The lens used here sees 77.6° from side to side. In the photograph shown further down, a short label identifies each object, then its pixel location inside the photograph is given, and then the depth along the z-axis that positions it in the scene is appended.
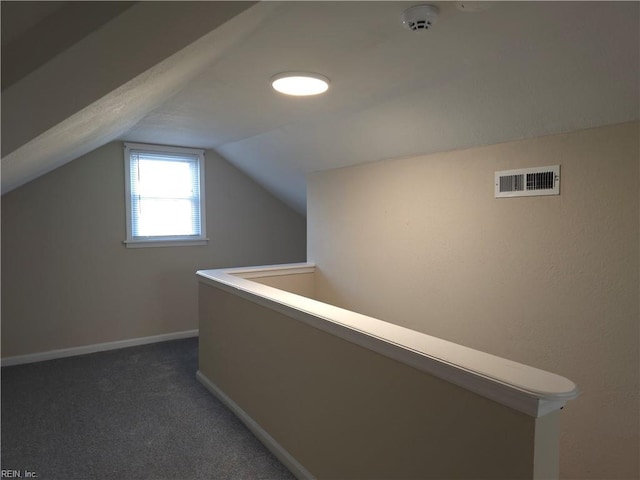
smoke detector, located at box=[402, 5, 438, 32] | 1.43
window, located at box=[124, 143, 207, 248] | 4.13
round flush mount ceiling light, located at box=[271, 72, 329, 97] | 2.09
